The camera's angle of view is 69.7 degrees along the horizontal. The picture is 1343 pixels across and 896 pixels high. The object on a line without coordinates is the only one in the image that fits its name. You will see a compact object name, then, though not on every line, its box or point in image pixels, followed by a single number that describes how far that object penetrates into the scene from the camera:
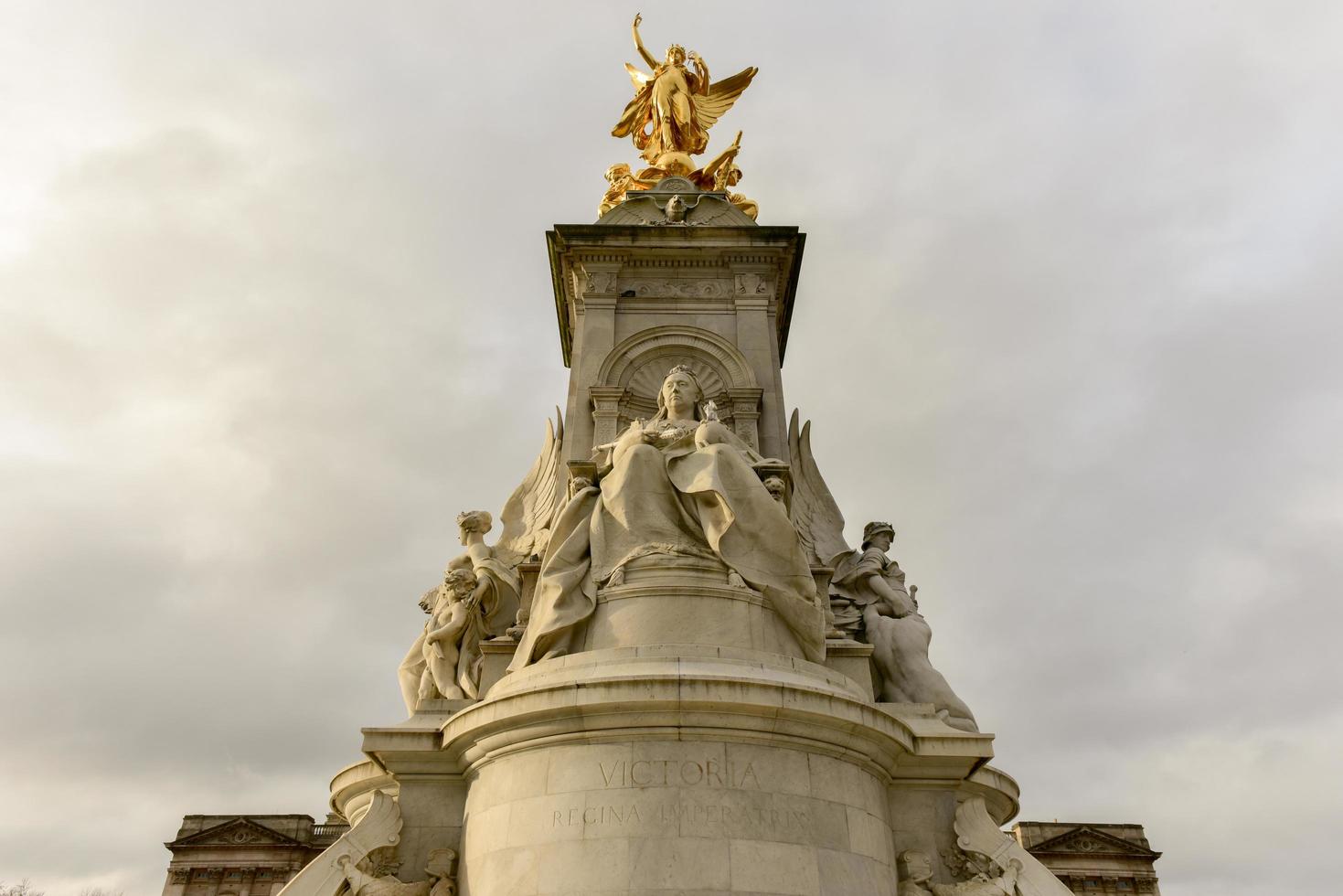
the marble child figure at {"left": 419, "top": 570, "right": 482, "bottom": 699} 12.80
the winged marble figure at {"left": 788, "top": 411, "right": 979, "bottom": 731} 12.87
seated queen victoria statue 10.91
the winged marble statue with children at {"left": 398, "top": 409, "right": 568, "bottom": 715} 13.23
